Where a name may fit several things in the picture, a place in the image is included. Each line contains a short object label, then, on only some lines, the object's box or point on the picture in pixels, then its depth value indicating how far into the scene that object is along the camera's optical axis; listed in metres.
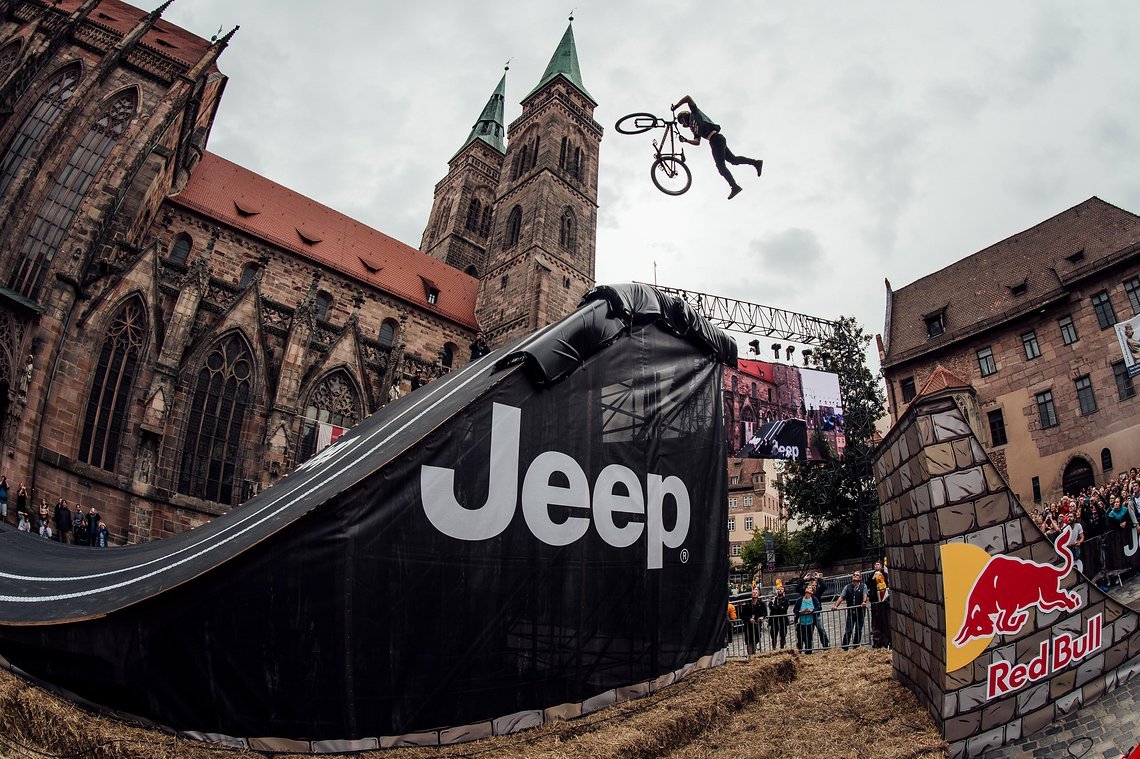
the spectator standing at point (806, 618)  9.91
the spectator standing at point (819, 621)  9.99
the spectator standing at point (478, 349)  17.58
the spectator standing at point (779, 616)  11.41
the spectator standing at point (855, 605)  9.83
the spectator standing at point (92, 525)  15.49
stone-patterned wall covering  4.93
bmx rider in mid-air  9.95
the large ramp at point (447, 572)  3.98
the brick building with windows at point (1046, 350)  21.48
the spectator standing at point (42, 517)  14.74
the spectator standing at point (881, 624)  8.70
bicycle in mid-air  10.45
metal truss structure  25.97
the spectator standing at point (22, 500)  14.84
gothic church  17.69
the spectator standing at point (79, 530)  15.40
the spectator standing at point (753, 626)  11.22
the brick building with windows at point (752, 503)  51.28
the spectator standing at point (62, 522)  15.12
